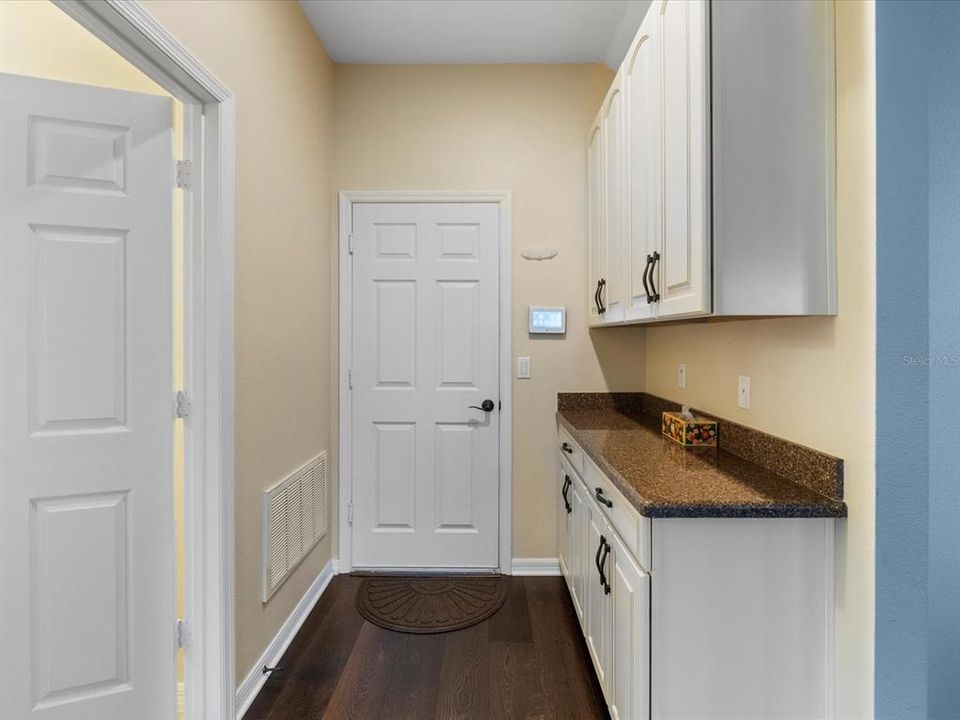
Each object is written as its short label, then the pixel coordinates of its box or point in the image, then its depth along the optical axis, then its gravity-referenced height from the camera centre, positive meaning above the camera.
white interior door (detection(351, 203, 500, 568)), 2.78 -0.14
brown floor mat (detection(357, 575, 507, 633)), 2.26 -1.25
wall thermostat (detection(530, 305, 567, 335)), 2.74 +0.23
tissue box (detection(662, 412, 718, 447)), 1.85 -0.28
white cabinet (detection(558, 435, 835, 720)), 1.22 -0.67
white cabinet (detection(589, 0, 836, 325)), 1.24 +0.54
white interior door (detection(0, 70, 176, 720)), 1.33 -0.14
